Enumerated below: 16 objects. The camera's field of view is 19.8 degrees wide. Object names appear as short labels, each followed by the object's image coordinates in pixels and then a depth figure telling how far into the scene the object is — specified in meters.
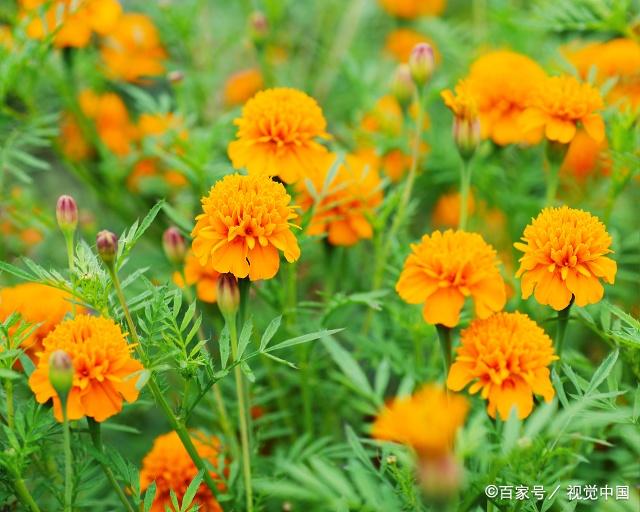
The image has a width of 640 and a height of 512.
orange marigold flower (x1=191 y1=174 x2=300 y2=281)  0.72
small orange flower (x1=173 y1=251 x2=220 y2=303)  0.81
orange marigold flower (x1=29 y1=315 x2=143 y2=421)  0.70
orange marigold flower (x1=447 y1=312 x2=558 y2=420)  0.71
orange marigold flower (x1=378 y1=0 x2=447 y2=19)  1.25
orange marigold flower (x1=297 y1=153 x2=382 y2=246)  0.83
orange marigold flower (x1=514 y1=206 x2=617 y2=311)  0.72
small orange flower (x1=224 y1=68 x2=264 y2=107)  1.09
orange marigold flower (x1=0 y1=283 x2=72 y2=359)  0.78
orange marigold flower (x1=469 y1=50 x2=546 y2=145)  0.86
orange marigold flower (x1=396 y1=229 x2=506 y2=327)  0.72
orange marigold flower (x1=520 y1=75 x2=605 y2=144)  0.80
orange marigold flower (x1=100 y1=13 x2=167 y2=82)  1.08
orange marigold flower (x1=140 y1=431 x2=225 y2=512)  0.77
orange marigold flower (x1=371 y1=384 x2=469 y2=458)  0.62
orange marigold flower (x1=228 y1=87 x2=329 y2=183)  0.78
